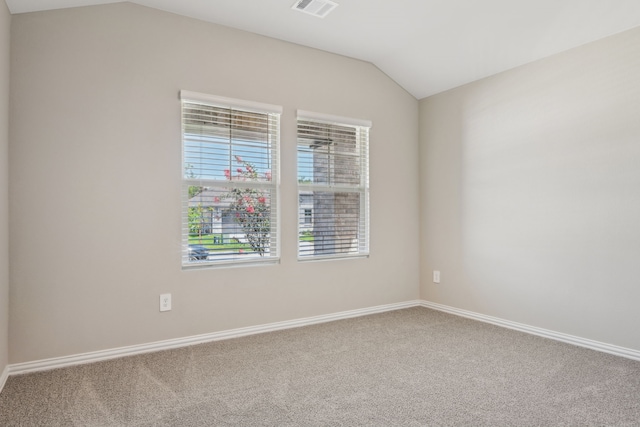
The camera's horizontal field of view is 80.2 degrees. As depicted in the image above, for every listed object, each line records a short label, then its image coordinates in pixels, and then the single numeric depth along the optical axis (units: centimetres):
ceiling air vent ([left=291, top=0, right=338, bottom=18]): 275
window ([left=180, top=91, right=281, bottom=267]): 295
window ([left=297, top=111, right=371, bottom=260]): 347
